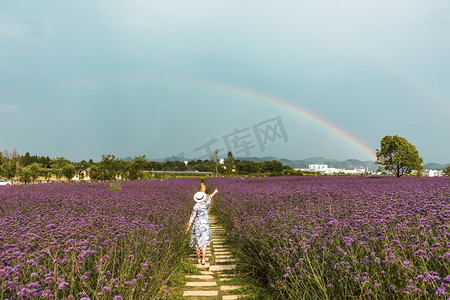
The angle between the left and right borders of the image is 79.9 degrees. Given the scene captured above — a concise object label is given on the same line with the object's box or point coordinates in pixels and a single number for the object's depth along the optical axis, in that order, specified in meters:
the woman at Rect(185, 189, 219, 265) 5.31
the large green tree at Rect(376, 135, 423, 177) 38.00
